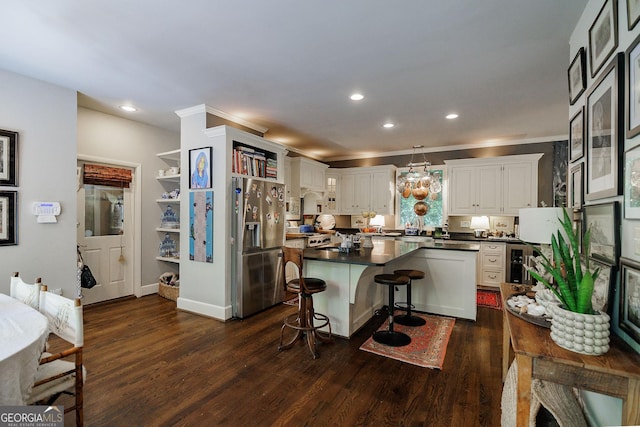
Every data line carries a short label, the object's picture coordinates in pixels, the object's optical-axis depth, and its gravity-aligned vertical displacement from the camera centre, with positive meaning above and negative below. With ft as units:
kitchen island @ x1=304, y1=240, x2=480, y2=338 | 10.27 -2.61
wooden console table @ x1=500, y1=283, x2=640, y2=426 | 3.72 -2.07
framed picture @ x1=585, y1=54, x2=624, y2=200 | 4.75 +1.38
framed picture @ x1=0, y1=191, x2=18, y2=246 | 9.55 -0.18
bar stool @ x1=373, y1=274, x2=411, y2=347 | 9.88 -4.19
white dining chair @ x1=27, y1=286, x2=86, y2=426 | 4.94 -2.77
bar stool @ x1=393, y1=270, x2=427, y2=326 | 11.44 -4.15
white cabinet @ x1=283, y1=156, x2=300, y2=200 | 19.74 +1.87
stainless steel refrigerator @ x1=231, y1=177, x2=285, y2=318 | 12.46 -1.40
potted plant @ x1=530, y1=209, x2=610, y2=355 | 4.01 -1.41
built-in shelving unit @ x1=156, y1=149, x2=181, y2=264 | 15.87 -0.03
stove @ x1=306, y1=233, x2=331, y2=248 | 18.54 -1.69
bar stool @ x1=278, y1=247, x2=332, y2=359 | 9.21 -2.99
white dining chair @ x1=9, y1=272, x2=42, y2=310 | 6.11 -1.68
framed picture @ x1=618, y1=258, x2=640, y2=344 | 4.17 -1.24
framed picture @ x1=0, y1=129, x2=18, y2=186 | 9.53 +1.78
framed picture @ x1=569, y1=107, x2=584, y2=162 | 6.49 +1.77
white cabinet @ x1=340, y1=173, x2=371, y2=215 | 22.19 +1.49
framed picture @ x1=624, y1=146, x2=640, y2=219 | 4.22 +0.43
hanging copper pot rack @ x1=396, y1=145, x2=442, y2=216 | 16.33 +1.48
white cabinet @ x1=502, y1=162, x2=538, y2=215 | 17.42 +1.50
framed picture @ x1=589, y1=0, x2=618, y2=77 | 5.09 +3.24
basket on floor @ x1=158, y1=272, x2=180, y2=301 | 14.75 -3.67
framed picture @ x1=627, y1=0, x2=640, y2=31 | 4.33 +2.95
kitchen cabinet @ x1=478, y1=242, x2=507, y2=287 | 17.37 -2.95
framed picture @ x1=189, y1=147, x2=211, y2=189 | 12.73 +1.94
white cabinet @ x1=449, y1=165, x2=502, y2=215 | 18.29 +1.46
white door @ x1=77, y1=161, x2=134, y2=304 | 13.91 -1.21
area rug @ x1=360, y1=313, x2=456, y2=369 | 8.90 -4.33
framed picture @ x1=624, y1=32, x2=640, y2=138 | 4.26 +1.83
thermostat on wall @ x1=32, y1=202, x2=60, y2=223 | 10.26 +0.05
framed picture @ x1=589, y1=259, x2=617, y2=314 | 4.85 -1.24
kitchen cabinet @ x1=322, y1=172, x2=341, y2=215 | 23.02 +1.50
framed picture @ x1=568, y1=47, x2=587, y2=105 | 6.51 +3.11
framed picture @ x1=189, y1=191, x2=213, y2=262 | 12.72 -0.55
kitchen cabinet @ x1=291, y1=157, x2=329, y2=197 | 19.84 +2.50
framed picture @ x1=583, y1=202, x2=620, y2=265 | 4.79 -0.32
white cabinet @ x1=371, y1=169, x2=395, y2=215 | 21.43 +1.50
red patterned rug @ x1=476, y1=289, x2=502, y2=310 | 14.46 -4.44
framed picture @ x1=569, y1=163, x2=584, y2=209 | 6.55 +0.61
